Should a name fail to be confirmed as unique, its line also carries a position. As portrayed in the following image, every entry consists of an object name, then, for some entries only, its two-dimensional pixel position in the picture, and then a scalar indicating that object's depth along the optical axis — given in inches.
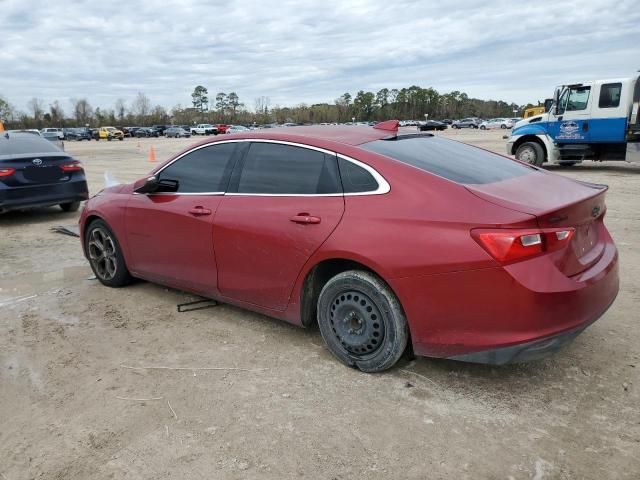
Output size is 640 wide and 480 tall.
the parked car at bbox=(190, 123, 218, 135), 3014.3
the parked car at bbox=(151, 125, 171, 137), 3141.2
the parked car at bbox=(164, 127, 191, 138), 2920.8
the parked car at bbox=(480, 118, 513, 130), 3134.8
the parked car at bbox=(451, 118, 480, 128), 3427.7
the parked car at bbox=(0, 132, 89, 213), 335.9
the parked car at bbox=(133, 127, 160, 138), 2977.4
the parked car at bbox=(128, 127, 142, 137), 2982.3
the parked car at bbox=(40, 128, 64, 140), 2555.6
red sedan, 112.7
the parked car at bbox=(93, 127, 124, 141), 2689.5
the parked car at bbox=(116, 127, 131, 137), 3026.6
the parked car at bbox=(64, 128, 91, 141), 2787.9
